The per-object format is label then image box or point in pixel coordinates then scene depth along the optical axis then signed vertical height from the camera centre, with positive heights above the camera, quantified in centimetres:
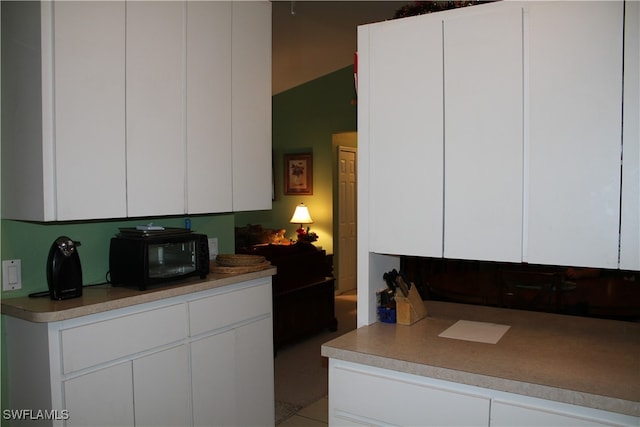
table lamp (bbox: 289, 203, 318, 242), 728 -21
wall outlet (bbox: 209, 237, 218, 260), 326 -29
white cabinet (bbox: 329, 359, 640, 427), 151 -64
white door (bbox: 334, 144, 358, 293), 764 -27
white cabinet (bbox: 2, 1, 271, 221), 216 +44
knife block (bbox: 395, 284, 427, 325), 214 -45
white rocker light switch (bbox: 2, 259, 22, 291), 227 -32
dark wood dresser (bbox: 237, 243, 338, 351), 471 -86
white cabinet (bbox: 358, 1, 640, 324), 166 +22
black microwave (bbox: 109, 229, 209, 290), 247 -28
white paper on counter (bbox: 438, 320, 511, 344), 196 -51
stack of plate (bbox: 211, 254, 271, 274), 295 -36
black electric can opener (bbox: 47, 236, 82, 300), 224 -30
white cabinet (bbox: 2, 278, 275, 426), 211 -74
